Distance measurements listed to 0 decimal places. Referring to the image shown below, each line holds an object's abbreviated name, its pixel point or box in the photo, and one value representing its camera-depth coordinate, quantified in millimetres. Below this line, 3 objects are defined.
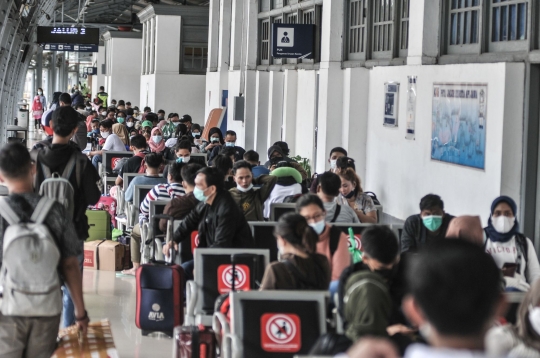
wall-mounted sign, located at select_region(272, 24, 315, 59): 17297
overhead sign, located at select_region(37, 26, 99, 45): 33469
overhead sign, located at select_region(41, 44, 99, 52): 38188
